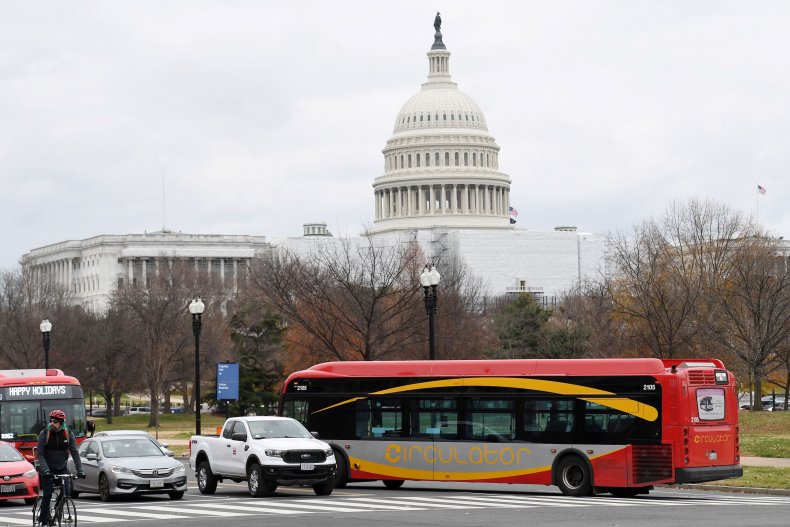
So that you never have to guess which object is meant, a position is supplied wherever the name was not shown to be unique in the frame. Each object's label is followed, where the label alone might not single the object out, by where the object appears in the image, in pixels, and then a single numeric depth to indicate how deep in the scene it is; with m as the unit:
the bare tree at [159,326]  95.61
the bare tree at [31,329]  99.62
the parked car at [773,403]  98.44
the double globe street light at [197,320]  56.50
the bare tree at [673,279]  72.19
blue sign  55.28
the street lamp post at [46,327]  70.39
